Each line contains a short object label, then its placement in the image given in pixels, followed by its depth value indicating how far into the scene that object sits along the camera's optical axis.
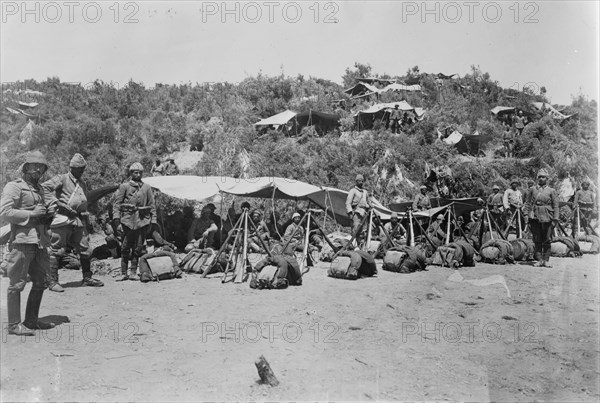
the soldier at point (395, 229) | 10.54
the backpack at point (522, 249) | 10.50
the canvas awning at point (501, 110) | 33.53
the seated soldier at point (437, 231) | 11.67
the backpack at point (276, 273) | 7.57
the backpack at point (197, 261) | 8.98
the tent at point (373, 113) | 27.99
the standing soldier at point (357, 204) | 10.34
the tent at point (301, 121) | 26.46
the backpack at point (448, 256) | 9.80
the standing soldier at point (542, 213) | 9.67
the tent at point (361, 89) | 37.37
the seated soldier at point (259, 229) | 10.38
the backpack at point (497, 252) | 10.22
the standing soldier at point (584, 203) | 13.41
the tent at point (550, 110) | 33.92
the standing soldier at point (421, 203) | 12.33
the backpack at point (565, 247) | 11.43
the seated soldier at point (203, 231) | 11.05
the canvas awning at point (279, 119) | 26.05
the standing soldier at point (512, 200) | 12.68
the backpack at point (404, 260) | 9.23
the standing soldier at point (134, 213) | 8.12
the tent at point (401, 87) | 37.06
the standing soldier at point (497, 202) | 12.20
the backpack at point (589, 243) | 12.20
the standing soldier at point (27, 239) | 5.04
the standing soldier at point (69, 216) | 7.23
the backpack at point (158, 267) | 8.16
